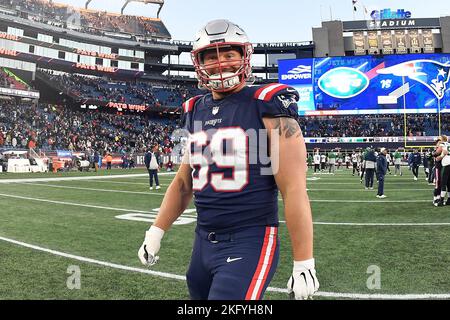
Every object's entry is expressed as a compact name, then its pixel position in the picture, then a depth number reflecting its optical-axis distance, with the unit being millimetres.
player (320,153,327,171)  26719
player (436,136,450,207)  9555
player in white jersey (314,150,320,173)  25895
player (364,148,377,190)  14008
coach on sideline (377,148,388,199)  11484
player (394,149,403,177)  22536
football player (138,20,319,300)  1853
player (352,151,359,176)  22850
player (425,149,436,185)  16450
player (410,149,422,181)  18875
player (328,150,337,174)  23734
